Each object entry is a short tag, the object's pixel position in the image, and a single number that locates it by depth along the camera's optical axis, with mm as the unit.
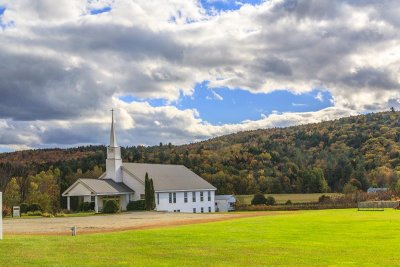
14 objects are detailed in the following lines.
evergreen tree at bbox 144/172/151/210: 62719
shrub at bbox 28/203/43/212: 56781
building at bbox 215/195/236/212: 77812
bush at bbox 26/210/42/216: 54012
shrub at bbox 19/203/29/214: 56281
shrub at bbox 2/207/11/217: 52812
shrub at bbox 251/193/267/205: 74000
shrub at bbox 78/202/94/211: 60594
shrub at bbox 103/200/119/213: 57594
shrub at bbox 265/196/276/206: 73150
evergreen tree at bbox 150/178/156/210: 62797
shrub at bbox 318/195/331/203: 66175
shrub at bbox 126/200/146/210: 63250
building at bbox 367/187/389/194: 74700
